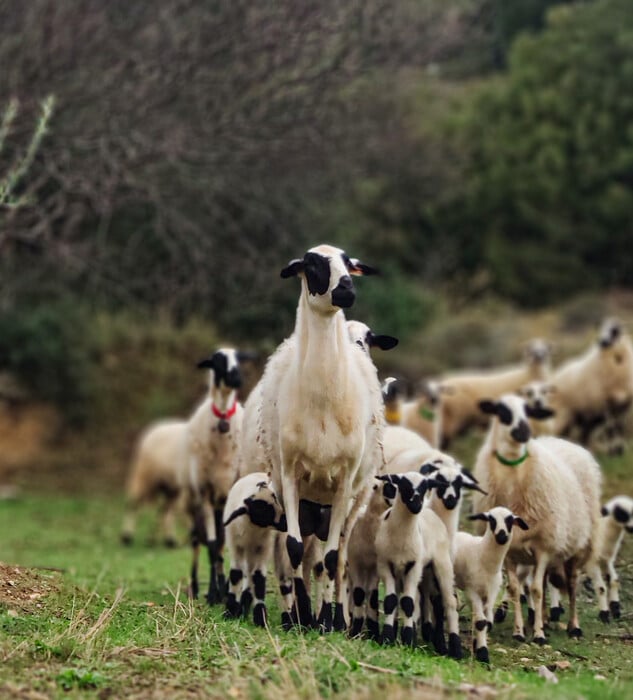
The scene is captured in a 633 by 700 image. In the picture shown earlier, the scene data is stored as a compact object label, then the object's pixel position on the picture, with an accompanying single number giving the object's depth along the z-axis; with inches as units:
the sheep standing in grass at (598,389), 697.0
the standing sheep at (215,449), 433.1
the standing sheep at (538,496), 378.3
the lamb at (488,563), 343.0
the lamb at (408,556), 331.3
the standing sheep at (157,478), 691.4
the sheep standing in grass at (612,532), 409.4
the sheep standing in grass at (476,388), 734.5
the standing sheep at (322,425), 323.6
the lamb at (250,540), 347.9
